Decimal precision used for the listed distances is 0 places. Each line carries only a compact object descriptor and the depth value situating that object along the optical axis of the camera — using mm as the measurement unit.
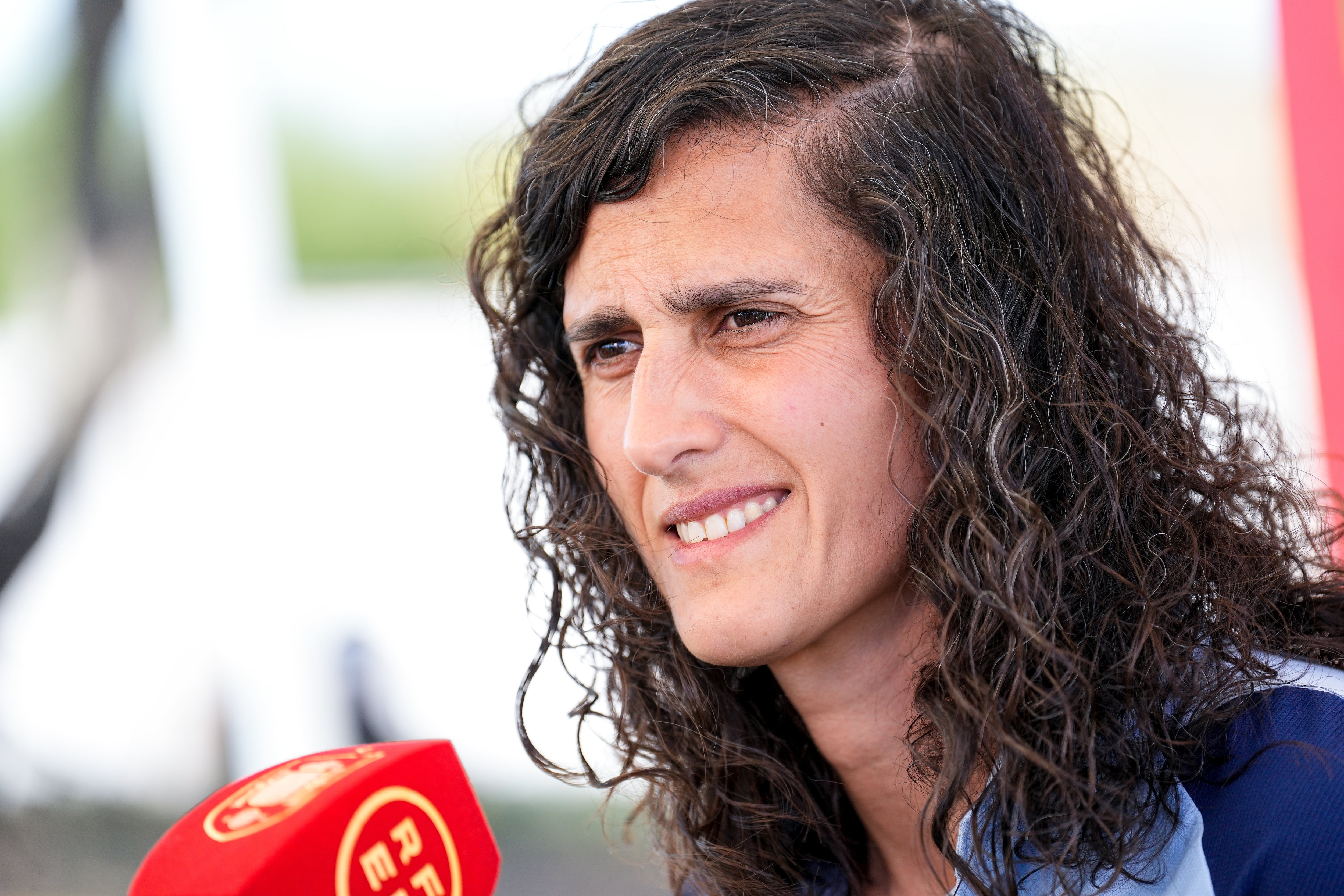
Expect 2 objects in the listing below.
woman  1634
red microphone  1534
